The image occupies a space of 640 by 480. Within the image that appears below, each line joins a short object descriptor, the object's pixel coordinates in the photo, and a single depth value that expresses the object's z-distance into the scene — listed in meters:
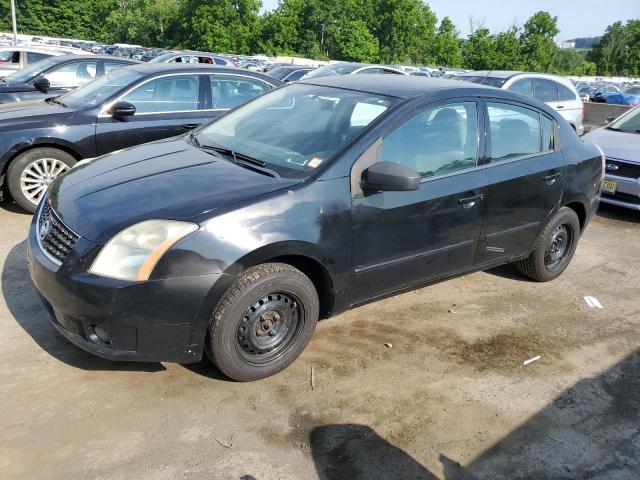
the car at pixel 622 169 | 7.10
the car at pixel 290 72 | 17.25
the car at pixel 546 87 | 10.55
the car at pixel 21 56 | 13.72
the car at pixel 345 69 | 14.43
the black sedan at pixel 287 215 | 2.88
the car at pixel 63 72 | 9.02
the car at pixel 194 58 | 16.94
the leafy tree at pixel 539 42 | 59.25
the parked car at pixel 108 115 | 5.72
